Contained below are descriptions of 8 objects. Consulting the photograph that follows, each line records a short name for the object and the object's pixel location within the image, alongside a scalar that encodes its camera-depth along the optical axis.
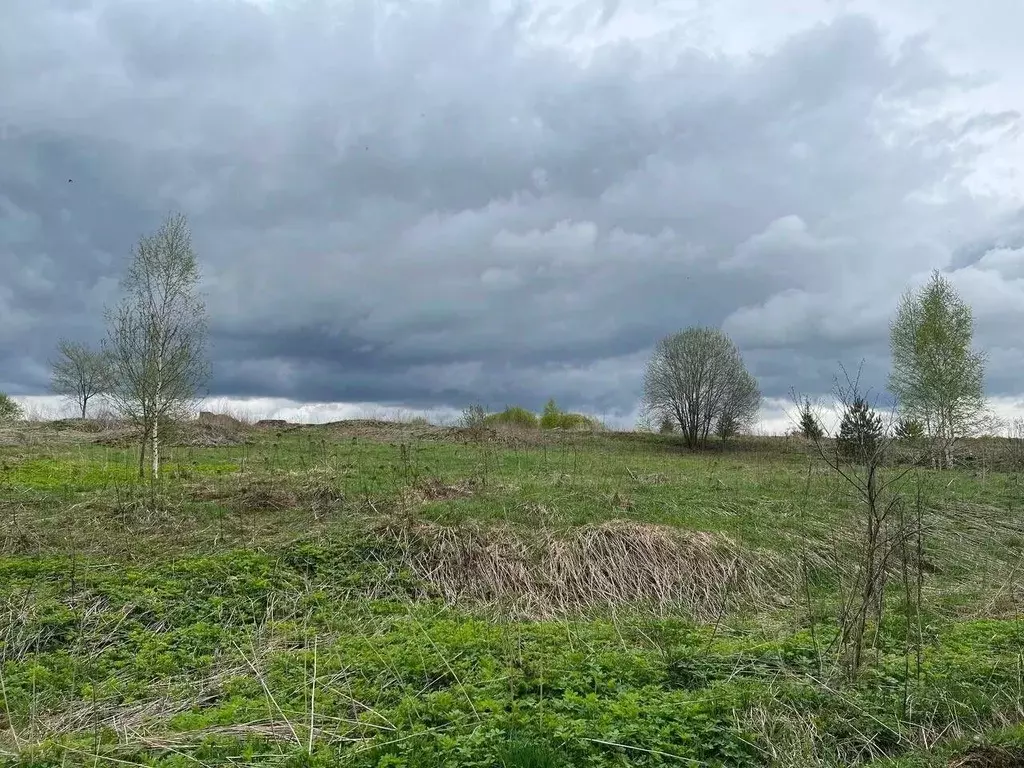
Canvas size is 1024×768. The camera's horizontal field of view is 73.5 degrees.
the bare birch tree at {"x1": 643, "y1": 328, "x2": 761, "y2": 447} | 41.72
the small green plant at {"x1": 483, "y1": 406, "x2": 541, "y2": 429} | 48.27
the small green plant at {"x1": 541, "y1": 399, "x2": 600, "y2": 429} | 53.72
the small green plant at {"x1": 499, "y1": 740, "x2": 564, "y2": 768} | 3.68
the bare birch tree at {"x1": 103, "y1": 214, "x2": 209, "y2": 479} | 16.14
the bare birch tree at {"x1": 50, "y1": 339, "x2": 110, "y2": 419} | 52.53
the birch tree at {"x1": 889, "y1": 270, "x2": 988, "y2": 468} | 32.95
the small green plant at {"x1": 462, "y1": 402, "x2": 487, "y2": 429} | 30.72
